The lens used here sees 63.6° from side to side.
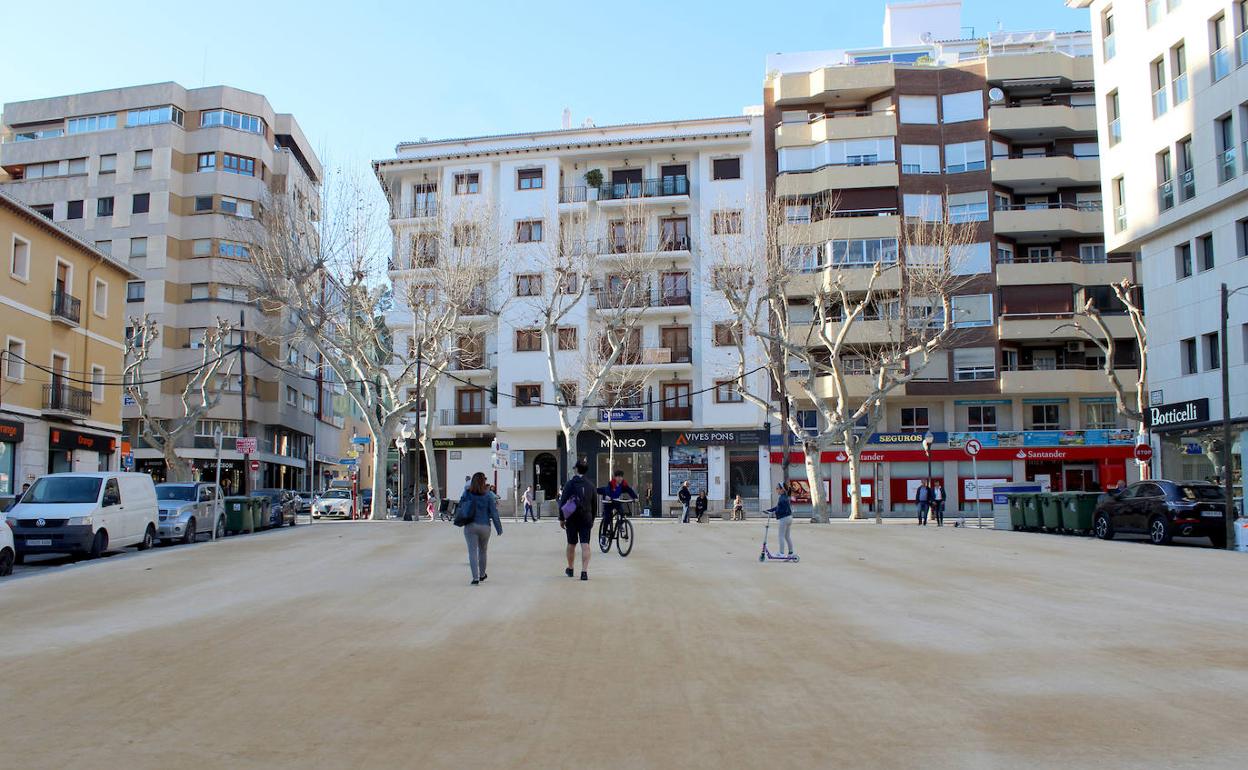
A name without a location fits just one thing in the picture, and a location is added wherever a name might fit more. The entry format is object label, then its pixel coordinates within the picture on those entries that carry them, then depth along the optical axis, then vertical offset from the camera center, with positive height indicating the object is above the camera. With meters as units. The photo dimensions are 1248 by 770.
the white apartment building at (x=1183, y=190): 28.66 +8.76
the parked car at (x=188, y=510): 24.52 -0.93
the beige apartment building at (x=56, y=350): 31.86 +4.29
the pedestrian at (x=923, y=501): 37.00 -1.07
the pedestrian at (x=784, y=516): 17.62 -0.77
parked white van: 19.16 -0.82
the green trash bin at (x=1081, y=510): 27.98 -1.06
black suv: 23.39 -0.93
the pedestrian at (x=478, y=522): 13.55 -0.67
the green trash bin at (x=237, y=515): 29.05 -1.21
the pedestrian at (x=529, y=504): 40.08 -1.27
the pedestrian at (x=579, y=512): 13.97 -0.55
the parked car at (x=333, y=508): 46.34 -1.61
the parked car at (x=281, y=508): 32.50 -1.17
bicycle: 19.31 -1.16
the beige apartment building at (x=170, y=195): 57.44 +16.15
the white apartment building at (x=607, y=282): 52.19 +9.30
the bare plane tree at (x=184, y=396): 42.94 +3.50
